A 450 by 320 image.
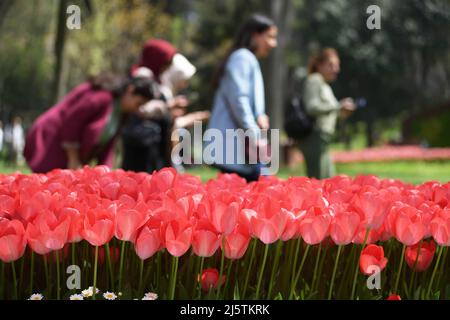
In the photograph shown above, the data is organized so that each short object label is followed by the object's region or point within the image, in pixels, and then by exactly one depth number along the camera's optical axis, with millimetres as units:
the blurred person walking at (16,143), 59250
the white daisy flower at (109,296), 4816
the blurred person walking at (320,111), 17266
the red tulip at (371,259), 4980
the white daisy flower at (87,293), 4801
